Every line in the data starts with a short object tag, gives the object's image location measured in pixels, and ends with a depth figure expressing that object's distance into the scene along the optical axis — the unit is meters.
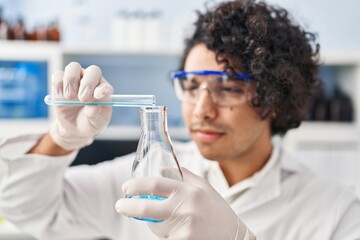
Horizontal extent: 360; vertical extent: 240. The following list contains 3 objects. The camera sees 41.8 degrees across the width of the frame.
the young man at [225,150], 1.22
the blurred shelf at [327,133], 2.71
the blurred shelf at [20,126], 2.64
